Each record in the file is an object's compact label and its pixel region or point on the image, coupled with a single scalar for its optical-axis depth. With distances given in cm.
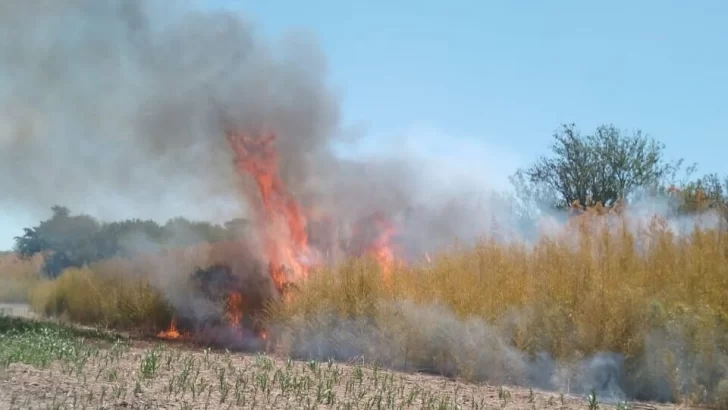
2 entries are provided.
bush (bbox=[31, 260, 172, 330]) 2075
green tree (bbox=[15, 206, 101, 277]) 3180
